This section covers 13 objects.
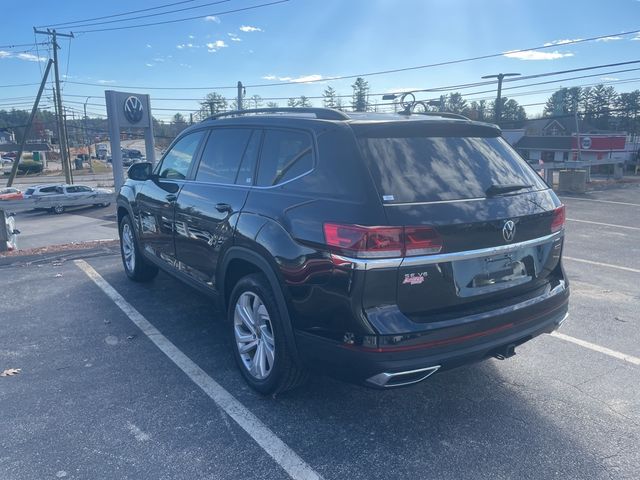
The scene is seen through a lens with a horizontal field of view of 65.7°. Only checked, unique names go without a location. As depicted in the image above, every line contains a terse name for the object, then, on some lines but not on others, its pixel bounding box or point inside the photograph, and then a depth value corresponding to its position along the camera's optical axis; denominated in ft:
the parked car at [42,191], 97.04
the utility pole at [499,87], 100.42
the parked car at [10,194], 100.94
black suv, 8.51
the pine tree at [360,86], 287.07
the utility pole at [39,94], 111.38
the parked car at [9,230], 29.63
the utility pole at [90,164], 237.94
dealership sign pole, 42.63
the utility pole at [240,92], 92.58
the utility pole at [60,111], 123.13
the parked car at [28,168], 228.43
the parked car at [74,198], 94.18
